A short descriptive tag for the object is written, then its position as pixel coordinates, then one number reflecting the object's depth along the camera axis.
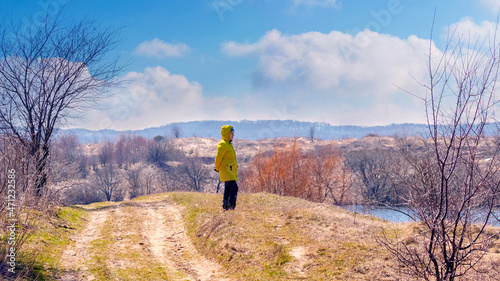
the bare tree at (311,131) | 142.25
